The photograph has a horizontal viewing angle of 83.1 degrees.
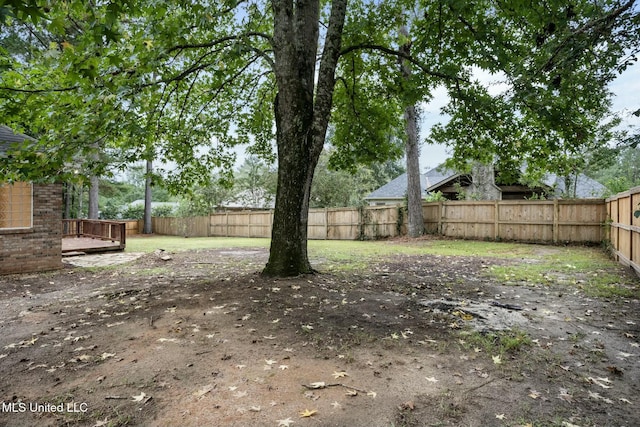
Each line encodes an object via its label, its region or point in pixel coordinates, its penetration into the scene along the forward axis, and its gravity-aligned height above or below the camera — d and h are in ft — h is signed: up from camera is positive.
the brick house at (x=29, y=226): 28.27 -1.23
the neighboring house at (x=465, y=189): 65.98 +5.74
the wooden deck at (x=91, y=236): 43.32 -3.48
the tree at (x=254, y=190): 100.78 +7.16
